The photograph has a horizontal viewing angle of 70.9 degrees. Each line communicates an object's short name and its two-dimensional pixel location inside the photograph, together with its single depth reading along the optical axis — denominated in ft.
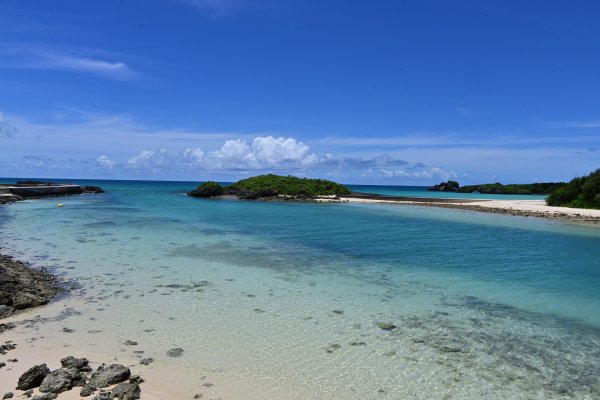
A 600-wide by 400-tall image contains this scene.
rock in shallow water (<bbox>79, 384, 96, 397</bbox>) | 25.58
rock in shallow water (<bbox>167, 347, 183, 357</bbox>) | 32.07
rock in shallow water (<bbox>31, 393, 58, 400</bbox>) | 24.67
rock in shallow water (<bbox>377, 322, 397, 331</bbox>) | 39.01
